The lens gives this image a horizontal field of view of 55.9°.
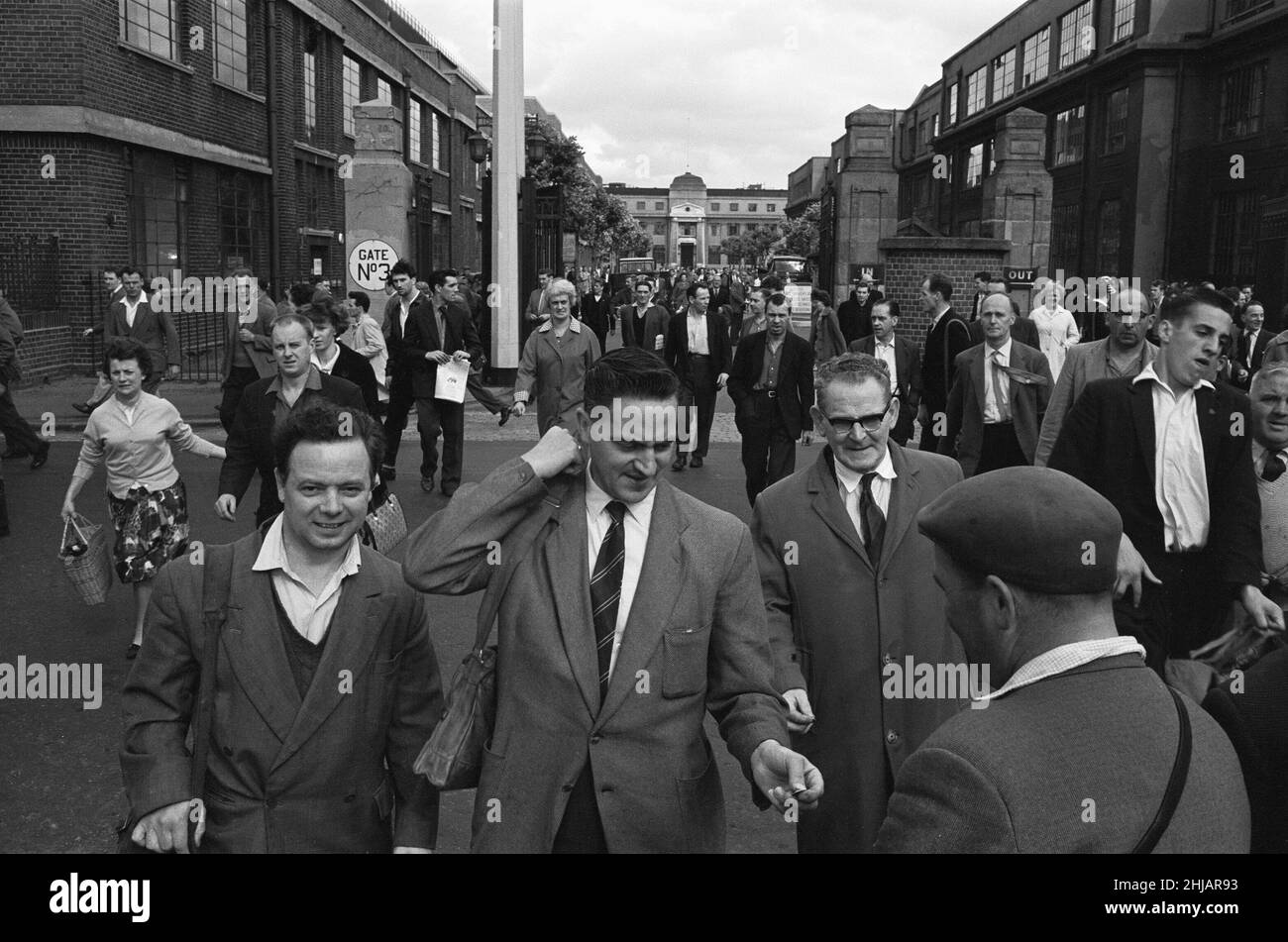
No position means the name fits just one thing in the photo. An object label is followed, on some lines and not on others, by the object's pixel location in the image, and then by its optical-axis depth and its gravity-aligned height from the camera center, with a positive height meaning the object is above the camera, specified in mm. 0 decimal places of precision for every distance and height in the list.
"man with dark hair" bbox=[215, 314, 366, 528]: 5859 -448
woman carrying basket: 6559 -885
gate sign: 18250 +651
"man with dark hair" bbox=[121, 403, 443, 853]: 2801 -911
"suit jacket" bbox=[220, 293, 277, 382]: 10828 -309
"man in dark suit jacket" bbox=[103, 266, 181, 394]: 14180 -212
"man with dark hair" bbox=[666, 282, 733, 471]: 13516 -600
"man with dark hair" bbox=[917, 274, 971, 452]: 9898 -293
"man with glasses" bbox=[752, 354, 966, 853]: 3504 -838
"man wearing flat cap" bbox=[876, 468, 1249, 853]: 1723 -596
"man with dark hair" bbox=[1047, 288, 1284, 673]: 4523 -568
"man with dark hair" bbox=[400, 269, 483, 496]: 11438 -506
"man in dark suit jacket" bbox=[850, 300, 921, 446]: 10031 -295
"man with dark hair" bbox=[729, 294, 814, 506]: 9844 -644
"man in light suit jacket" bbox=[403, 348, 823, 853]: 2777 -771
